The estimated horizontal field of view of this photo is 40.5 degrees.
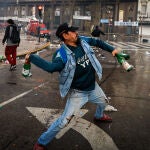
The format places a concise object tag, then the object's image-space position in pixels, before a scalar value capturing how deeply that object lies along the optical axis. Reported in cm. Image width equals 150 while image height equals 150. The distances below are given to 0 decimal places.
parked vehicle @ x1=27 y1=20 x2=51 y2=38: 2547
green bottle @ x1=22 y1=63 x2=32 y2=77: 300
